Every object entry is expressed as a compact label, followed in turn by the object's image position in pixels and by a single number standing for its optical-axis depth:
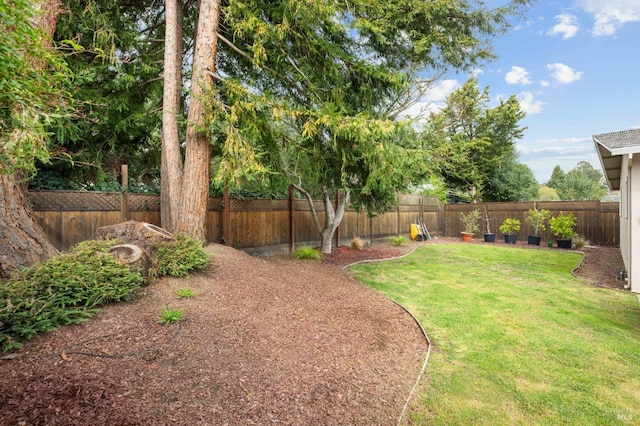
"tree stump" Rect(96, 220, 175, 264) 3.93
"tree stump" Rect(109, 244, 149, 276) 3.46
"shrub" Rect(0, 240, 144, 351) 2.44
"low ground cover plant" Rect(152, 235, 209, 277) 3.74
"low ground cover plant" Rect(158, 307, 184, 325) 2.83
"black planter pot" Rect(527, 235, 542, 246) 11.79
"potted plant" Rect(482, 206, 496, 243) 12.74
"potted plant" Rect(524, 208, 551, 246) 11.77
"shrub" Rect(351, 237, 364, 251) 9.40
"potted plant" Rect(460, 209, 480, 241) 13.30
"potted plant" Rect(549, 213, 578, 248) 10.67
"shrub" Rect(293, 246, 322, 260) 7.22
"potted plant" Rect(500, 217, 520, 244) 12.19
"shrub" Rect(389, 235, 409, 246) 11.06
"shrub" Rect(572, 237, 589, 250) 10.47
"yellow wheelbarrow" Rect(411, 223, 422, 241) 12.78
